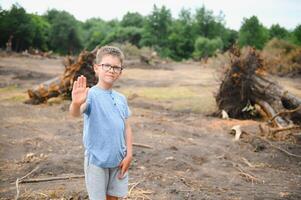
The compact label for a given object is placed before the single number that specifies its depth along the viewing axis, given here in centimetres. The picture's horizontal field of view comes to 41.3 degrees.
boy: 297
